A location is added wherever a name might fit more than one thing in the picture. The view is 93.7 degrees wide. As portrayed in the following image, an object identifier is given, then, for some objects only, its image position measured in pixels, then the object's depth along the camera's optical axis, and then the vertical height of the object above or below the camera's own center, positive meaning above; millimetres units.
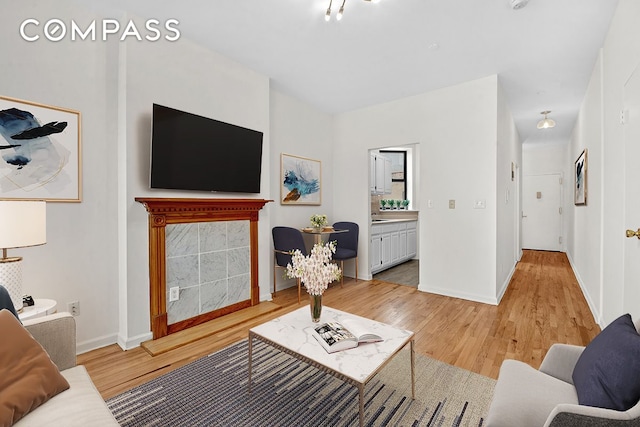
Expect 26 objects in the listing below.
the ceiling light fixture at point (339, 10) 2137 +1435
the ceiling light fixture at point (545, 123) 4867 +1395
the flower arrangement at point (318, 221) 4043 -161
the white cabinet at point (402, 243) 5621 -647
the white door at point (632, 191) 1751 +109
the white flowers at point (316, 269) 1824 -371
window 6754 +765
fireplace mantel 2545 -151
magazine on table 1583 -698
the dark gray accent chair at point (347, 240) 4324 -463
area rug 1636 -1137
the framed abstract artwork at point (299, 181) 4121 +412
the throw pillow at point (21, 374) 1055 -627
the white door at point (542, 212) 7281 -79
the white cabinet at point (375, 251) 4777 -679
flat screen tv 2549 +535
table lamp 1611 -128
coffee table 1392 -741
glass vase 1892 -624
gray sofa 1074 -746
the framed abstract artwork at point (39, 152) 2023 +410
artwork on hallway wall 3711 +397
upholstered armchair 898 -742
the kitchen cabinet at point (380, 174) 5664 +686
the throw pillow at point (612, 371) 943 -552
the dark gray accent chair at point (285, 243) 3670 -424
